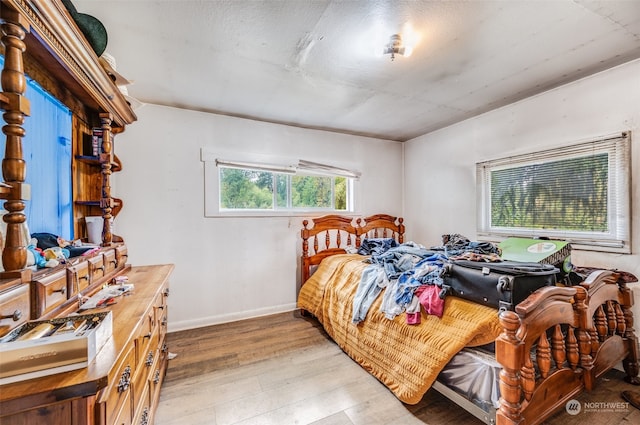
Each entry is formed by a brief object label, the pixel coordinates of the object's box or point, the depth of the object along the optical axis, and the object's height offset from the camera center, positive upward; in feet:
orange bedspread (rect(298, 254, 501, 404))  4.93 -2.78
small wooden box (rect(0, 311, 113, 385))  2.06 -1.11
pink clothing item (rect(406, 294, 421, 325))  5.76 -2.14
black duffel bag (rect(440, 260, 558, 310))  4.65 -1.26
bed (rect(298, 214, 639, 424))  4.22 -2.64
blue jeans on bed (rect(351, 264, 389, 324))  7.13 -2.14
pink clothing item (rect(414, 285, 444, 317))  5.50 -1.82
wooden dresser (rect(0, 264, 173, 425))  2.03 -1.50
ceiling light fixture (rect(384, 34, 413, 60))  5.62 +3.50
